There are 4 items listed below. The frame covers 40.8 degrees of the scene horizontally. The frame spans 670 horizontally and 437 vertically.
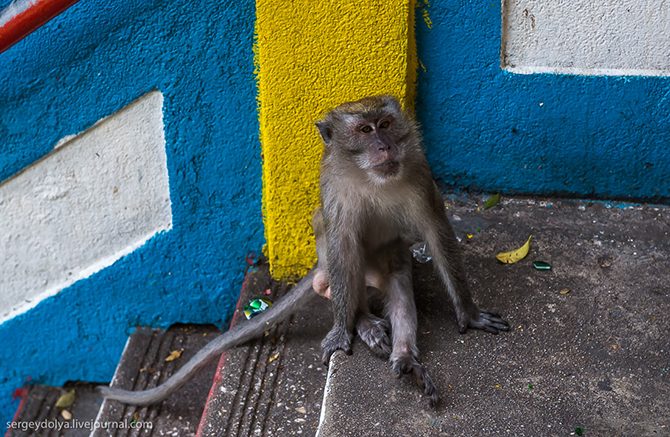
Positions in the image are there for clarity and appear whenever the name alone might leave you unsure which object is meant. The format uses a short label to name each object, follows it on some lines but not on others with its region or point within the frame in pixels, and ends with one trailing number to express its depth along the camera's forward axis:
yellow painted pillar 3.33
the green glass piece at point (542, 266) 3.41
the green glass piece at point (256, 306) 3.66
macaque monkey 2.97
